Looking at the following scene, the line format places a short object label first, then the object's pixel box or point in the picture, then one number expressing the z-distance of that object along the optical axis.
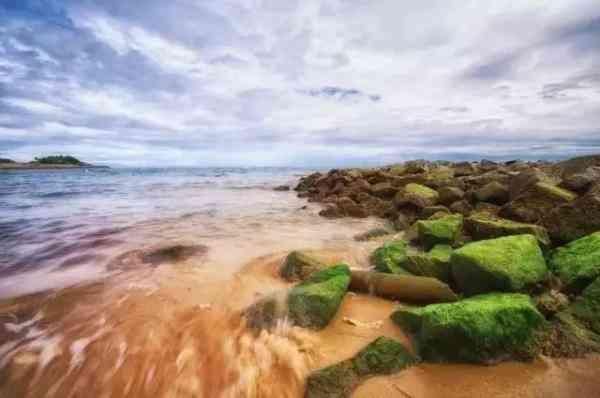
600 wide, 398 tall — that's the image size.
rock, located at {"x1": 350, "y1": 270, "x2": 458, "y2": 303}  2.95
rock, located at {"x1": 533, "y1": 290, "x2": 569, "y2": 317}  2.45
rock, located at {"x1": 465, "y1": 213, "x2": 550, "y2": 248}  3.57
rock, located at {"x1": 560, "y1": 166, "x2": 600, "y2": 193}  4.63
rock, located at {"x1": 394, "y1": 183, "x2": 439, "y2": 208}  6.85
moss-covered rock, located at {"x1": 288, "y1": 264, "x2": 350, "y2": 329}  2.85
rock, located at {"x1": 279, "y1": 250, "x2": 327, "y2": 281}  3.96
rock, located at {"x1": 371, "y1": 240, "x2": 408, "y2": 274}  3.65
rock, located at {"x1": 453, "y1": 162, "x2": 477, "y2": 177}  11.26
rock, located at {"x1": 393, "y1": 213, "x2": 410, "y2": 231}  6.43
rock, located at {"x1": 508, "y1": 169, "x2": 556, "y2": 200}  5.11
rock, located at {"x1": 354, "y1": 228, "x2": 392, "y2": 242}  5.76
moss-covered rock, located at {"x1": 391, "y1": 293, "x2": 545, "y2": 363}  2.21
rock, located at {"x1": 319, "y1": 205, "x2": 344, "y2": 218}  8.17
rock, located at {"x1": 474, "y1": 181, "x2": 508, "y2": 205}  6.11
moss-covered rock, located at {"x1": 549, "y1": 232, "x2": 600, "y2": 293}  2.68
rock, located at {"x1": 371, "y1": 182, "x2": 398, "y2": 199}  9.26
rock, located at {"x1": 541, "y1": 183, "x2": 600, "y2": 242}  3.53
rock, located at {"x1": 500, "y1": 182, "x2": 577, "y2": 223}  4.31
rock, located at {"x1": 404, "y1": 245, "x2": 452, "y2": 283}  3.35
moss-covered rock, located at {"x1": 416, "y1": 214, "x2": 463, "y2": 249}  4.36
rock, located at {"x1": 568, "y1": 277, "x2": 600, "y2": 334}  2.29
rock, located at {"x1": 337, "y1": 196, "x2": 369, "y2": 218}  8.06
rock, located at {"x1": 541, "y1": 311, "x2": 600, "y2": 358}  2.19
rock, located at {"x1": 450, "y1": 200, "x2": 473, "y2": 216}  6.08
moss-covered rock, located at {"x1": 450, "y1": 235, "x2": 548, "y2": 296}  2.74
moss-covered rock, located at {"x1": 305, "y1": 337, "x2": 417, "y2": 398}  2.11
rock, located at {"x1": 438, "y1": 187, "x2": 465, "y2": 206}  6.74
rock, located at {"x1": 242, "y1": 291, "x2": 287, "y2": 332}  2.93
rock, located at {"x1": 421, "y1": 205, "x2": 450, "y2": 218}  6.05
